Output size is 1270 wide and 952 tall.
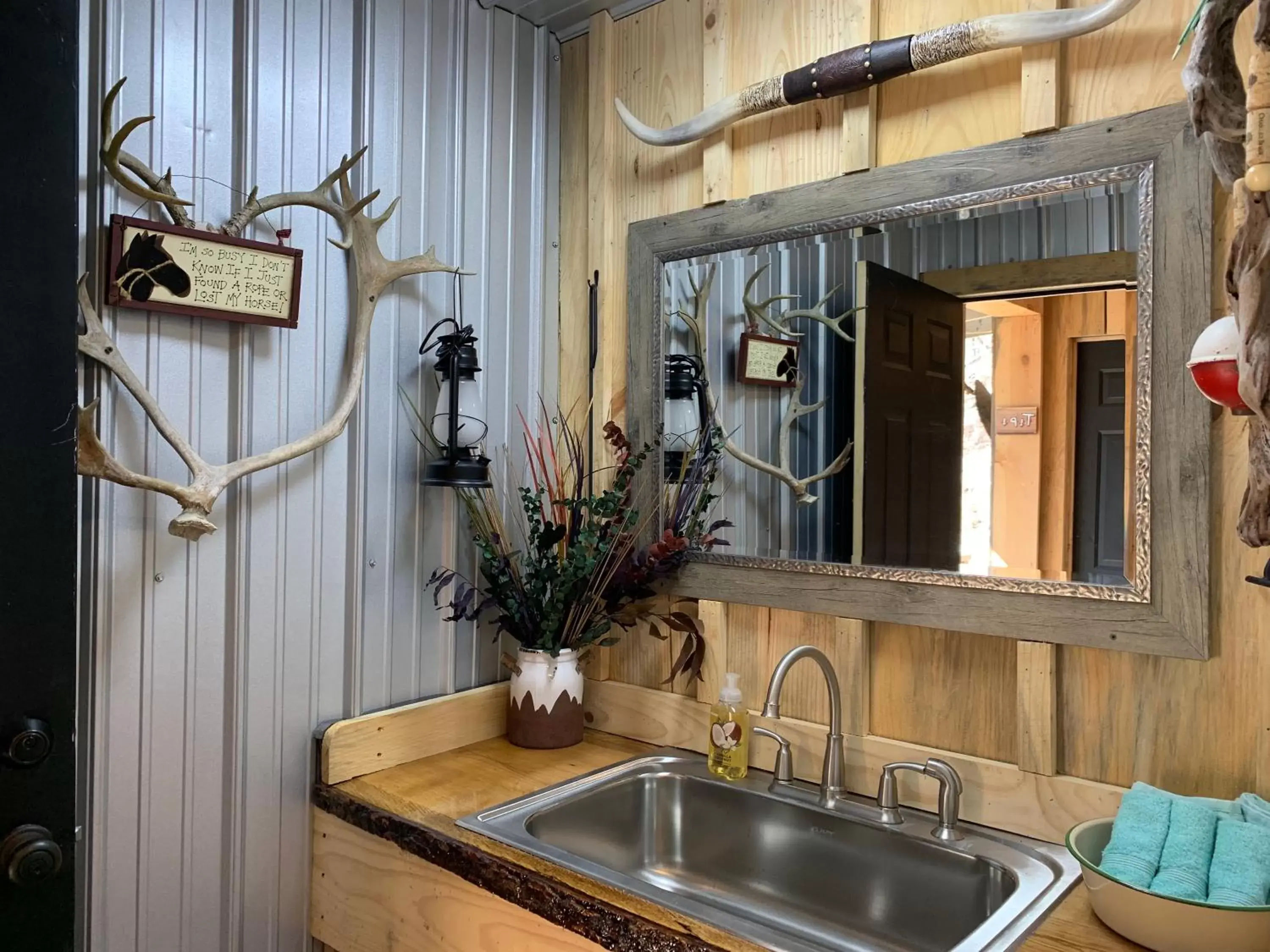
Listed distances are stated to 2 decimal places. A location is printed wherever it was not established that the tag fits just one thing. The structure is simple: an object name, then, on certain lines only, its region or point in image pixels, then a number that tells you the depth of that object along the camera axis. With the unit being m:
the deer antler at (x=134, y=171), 1.21
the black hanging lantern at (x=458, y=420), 1.60
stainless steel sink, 1.20
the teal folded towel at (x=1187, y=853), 1.00
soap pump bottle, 1.56
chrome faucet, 1.43
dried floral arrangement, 1.68
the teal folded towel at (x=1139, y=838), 1.03
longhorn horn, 1.26
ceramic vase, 1.70
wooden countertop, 1.05
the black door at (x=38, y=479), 0.81
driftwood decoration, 0.74
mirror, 1.21
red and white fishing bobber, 0.87
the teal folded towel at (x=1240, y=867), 0.98
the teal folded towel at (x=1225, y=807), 1.10
